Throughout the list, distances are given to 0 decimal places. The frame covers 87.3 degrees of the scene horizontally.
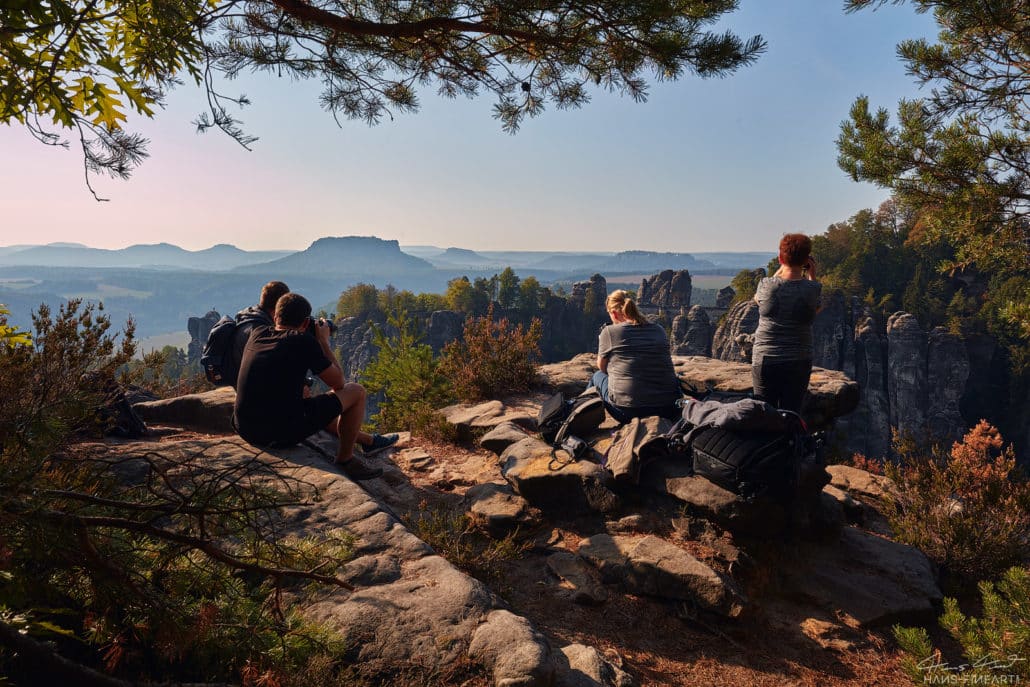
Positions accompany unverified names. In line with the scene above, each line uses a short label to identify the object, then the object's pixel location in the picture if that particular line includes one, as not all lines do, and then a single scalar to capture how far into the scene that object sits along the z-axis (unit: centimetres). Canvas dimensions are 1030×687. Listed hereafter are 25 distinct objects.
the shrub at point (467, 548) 412
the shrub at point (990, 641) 234
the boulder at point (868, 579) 438
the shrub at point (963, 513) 516
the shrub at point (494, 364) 908
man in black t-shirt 451
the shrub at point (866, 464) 906
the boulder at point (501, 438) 671
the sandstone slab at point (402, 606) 255
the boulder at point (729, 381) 707
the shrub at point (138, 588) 165
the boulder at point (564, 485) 518
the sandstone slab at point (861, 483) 677
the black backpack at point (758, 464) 424
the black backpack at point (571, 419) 591
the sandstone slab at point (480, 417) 755
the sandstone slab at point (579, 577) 418
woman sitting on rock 562
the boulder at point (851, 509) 605
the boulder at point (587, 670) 279
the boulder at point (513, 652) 248
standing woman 502
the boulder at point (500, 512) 509
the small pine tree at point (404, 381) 922
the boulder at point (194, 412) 654
